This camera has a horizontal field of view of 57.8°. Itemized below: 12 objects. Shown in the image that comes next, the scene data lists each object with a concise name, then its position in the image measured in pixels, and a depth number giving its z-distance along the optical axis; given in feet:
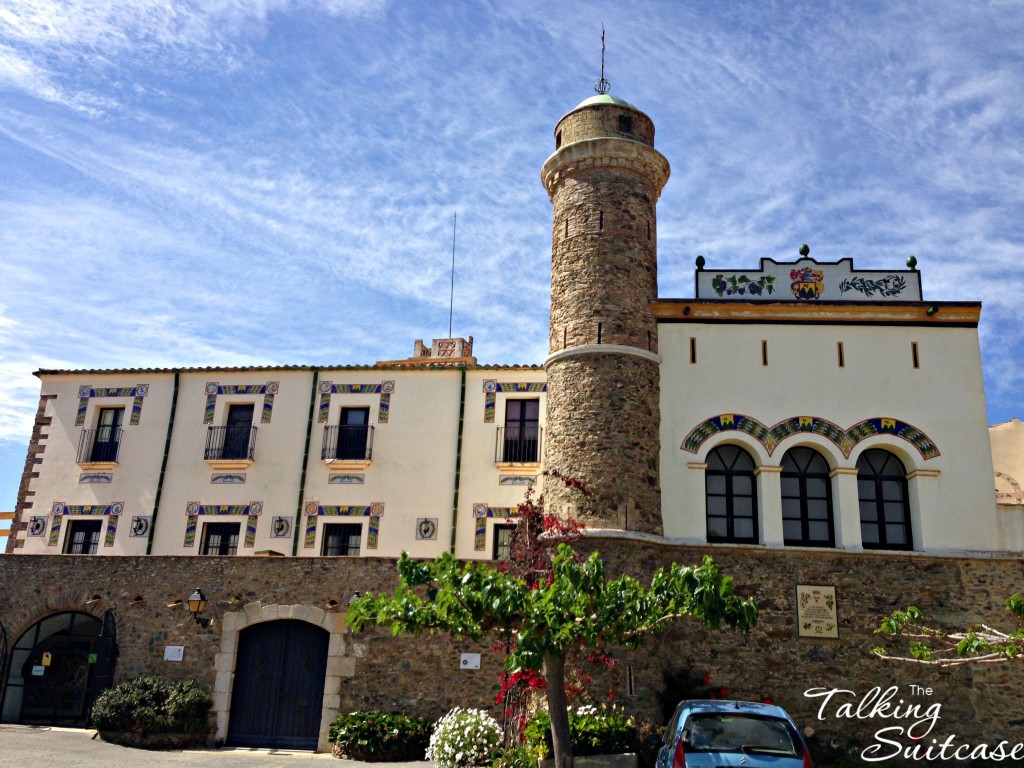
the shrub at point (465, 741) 48.16
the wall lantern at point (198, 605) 57.52
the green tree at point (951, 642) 39.55
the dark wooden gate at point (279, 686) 55.62
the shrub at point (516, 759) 45.57
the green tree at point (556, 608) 35.58
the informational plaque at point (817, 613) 53.57
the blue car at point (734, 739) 32.24
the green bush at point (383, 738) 52.39
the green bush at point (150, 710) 54.34
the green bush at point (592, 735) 45.44
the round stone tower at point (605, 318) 54.75
